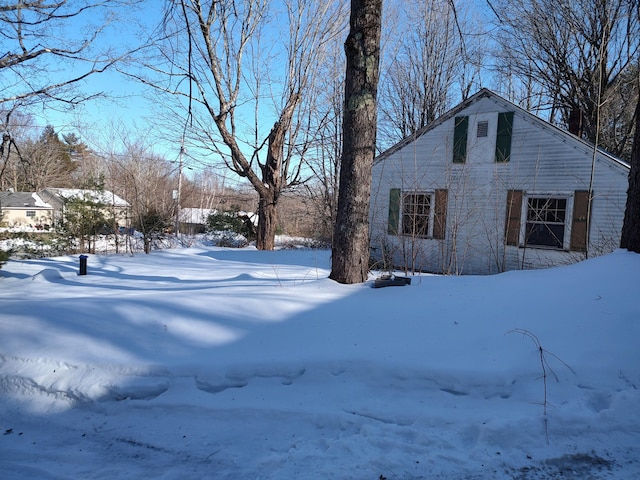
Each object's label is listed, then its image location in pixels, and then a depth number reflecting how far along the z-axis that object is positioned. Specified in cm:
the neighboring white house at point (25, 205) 3119
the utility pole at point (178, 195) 1566
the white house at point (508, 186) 936
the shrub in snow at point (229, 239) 1995
